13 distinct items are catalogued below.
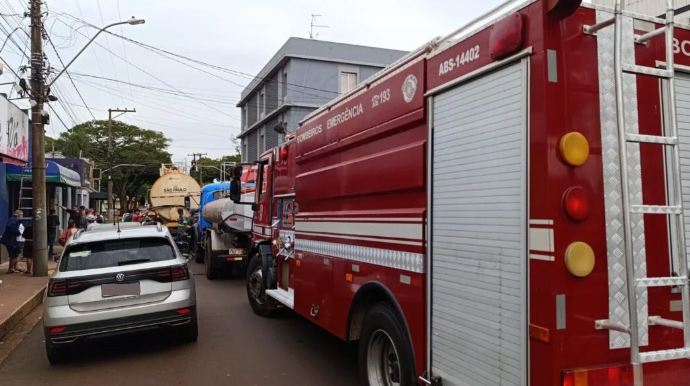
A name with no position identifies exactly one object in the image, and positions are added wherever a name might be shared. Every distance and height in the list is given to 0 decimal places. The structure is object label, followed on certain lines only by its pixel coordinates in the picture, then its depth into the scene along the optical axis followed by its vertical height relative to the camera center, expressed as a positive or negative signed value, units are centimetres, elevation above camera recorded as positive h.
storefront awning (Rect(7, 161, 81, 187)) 1755 +140
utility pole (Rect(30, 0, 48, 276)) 1306 +190
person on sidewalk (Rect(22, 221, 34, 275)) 1347 -91
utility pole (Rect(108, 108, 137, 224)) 3872 +342
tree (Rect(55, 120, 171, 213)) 5706 +722
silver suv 587 -91
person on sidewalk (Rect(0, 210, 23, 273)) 1296 -59
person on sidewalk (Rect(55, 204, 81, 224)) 1764 -11
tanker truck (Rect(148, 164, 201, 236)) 2352 +84
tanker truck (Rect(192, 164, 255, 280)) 1205 -48
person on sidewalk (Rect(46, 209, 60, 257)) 1647 -39
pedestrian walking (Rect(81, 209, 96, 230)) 1995 -23
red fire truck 248 +7
